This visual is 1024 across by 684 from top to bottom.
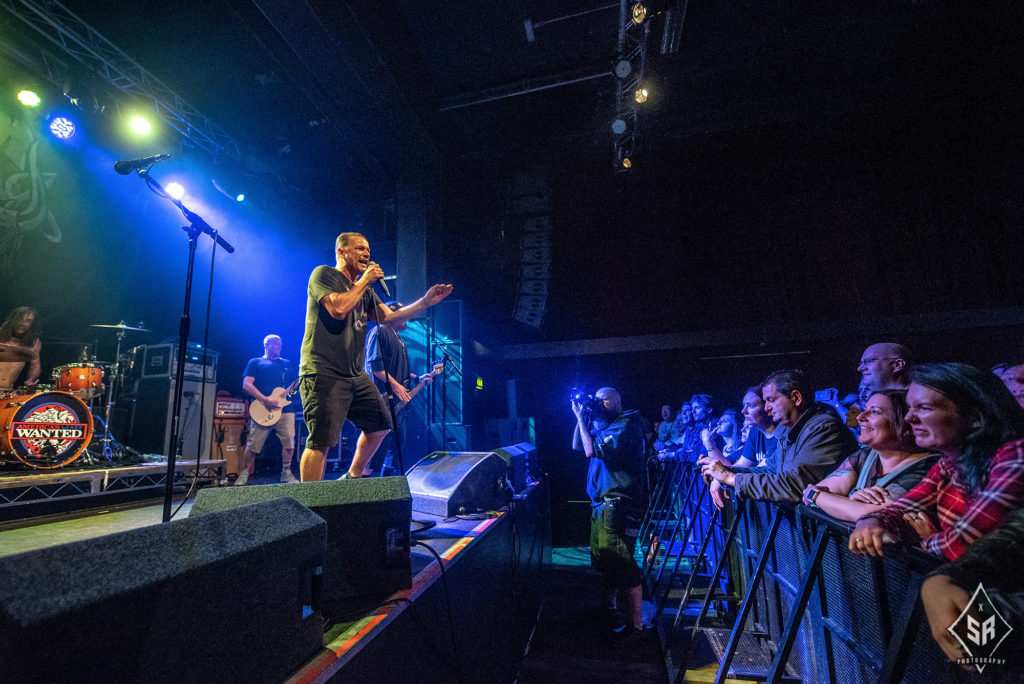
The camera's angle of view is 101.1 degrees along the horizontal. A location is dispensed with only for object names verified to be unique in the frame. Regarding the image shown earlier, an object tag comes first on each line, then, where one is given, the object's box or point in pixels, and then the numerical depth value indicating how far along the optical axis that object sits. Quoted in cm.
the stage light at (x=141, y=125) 538
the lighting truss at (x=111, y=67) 426
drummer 445
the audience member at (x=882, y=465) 166
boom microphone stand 213
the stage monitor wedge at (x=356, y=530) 125
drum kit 381
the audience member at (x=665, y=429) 834
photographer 343
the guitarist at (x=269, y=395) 538
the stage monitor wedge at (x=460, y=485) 257
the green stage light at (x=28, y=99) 483
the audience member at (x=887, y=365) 269
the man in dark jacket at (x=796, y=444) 229
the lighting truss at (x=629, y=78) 450
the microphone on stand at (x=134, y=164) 245
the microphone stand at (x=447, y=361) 547
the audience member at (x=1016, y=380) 254
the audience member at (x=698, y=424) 621
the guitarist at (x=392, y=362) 364
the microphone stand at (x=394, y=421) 210
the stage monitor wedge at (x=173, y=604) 53
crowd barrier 113
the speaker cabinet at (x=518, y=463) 324
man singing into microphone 215
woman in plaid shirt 116
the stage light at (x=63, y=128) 521
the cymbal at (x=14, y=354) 445
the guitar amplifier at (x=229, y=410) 634
